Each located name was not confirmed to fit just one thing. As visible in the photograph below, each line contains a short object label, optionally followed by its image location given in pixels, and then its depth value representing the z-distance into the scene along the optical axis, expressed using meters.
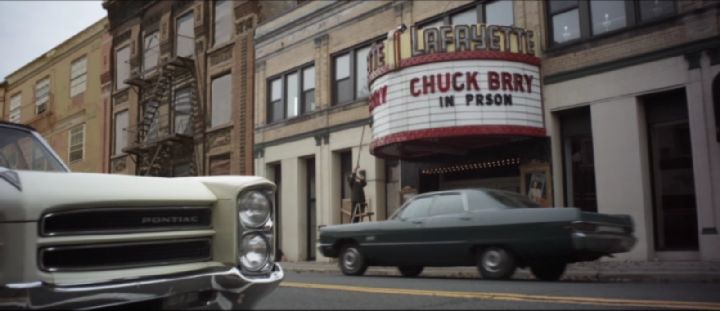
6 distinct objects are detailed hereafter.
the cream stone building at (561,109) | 13.72
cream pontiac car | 2.86
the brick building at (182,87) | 26.36
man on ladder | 20.09
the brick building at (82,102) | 32.94
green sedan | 9.48
